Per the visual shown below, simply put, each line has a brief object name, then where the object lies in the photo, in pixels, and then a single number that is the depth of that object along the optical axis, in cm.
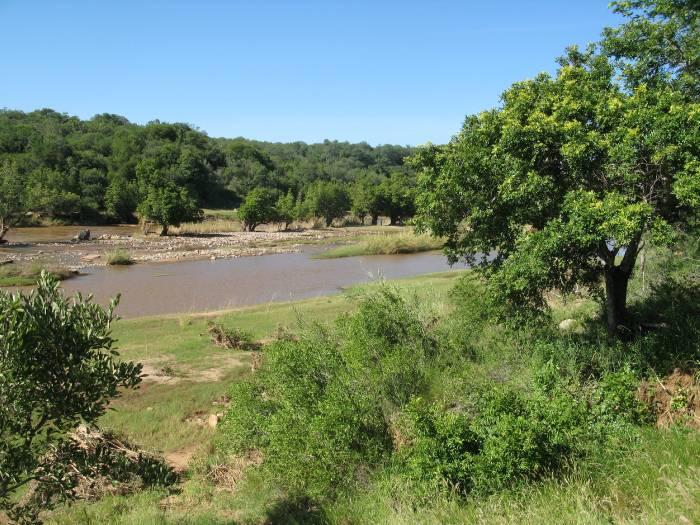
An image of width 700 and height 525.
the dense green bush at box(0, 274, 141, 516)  470
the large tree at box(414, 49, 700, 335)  865
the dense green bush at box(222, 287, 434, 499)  816
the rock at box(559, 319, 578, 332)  1476
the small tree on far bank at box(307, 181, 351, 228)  9244
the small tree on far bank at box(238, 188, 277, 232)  8031
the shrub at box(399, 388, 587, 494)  687
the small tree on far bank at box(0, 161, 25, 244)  5525
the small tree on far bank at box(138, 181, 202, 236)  6806
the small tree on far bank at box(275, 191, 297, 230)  8544
